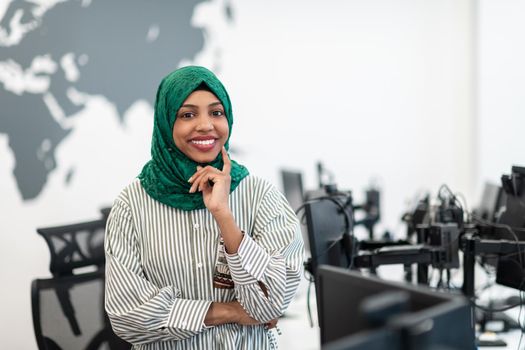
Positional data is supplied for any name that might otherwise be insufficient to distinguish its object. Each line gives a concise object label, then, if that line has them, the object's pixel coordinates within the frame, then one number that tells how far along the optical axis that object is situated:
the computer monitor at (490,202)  3.50
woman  1.69
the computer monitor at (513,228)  2.82
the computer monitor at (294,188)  3.57
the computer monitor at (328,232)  2.47
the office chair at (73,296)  2.43
